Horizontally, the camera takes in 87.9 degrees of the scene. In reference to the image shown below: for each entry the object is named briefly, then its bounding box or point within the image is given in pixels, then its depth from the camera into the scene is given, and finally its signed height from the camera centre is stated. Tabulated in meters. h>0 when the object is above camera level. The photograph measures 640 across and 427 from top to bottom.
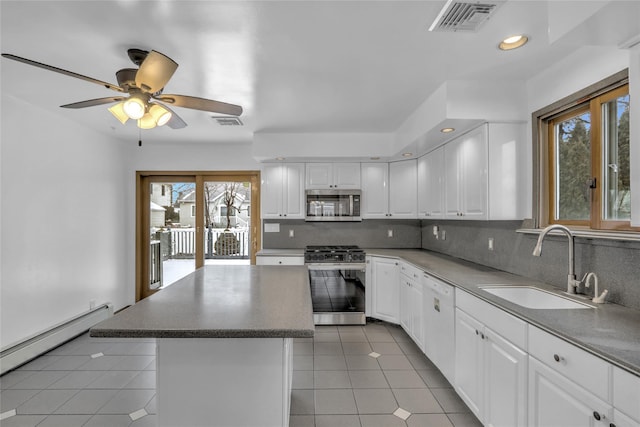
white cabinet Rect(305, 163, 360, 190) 4.62 +0.53
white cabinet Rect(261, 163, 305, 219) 4.64 +0.31
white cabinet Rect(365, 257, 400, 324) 4.04 -0.93
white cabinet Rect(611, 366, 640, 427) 1.11 -0.64
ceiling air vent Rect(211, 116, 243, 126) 3.69 +1.07
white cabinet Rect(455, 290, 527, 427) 1.71 -0.88
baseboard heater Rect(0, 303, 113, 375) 2.97 -1.26
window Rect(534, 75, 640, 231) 1.98 +0.35
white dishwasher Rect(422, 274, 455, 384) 2.52 -0.91
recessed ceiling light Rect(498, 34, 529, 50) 2.00 +1.06
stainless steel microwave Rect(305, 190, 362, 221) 4.60 +0.12
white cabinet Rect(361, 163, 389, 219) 4.64 +0.33
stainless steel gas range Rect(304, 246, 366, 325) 4.16 -0.99
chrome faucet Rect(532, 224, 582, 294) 2.09 -0.25
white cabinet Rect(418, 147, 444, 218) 3.64 +0.34
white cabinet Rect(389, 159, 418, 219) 4.48 +0.33
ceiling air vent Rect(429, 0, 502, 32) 1.65 +1.03
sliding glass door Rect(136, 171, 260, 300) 5.10 -0.04
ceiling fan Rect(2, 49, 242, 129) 1.75 +0.73
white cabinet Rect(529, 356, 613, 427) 1.26 -0.80
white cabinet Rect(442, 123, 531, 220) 2.72 +0.33
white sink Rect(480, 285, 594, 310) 2.15 -0.57
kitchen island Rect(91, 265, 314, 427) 1.56 -0.76
